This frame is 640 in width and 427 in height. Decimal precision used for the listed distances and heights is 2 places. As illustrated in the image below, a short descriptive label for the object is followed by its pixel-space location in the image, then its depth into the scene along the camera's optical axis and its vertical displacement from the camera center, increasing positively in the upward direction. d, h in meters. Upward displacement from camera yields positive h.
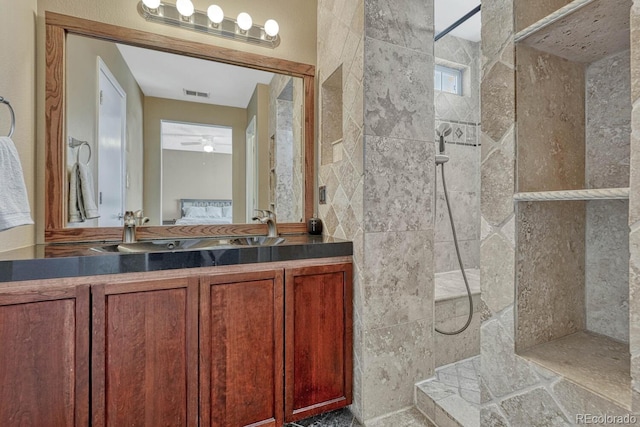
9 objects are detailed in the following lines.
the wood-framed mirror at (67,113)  1.52 +0.50
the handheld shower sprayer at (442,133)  2.22 +0.61
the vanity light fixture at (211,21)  1.72 +1.15
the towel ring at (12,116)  1.12 +0.36
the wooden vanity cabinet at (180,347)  1.05 -0.54
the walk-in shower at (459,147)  2.82 +0.63
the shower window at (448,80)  2.89 +1.29
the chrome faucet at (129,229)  1.60 -0.08
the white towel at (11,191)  1.06 +0.08
